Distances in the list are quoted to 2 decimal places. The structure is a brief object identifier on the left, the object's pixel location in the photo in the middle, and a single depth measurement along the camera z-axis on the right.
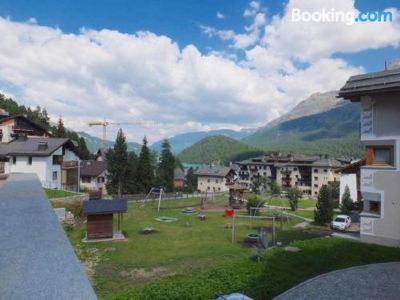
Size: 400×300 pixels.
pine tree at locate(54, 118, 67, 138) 75.46
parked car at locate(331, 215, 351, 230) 32.96
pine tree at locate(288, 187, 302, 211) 50.42
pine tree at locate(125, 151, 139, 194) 65.75
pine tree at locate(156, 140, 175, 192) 76.44
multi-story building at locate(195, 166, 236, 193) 100.12
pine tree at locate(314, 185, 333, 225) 35.94
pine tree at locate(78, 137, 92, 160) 94.12
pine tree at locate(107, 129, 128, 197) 64.38
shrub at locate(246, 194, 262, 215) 43.78
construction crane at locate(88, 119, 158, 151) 157.88
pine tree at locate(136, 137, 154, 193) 66.76
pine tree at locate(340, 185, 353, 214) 41.91
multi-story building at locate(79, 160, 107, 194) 72.75
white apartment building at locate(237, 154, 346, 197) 95.73
